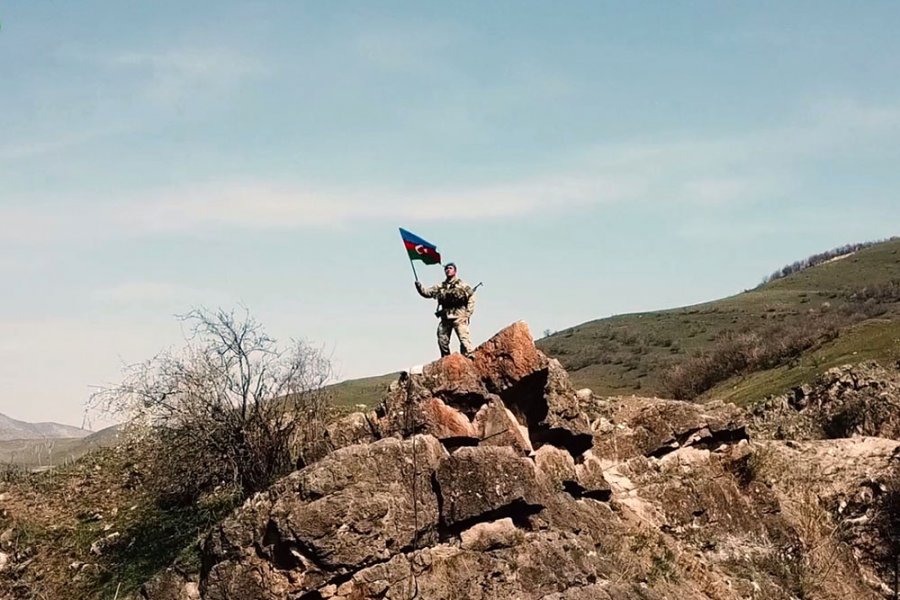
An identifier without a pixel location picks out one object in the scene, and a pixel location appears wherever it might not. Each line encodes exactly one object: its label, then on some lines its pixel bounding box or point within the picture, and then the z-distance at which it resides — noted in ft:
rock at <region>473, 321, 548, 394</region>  53.72
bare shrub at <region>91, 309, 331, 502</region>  63.87
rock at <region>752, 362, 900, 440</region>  78.33
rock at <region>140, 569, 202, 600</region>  50.11
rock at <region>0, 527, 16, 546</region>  71.87
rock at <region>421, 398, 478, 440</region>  51.01
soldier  55.83
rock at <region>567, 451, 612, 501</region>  53.52
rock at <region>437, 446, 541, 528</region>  47.50
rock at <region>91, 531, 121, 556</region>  70.13
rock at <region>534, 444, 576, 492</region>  52.34
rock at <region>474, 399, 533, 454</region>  52.03
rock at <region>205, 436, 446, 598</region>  44.88
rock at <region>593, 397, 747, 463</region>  60.23
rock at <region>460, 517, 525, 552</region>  46.60
